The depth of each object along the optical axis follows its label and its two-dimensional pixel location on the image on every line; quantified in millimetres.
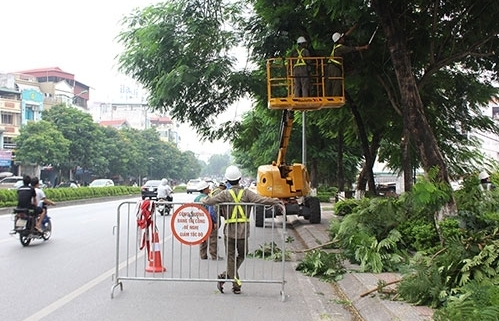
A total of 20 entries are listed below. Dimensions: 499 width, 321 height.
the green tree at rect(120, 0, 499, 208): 11320
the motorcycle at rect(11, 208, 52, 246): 11609
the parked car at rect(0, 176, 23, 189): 42875
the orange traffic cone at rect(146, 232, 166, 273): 8344
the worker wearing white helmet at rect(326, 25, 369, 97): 12477
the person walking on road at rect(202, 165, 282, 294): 7188
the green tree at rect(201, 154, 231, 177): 182250
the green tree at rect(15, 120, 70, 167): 48312
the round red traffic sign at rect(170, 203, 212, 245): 7242
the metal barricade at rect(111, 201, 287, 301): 7215
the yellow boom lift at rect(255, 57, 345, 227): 12766
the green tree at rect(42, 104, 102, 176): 53125
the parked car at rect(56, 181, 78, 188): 52616
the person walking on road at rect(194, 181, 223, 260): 10289
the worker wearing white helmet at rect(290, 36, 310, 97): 12648
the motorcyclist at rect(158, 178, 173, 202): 20375
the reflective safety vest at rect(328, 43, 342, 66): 12570
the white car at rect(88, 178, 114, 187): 43325
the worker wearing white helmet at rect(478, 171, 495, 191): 11681
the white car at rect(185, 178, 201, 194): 45975
